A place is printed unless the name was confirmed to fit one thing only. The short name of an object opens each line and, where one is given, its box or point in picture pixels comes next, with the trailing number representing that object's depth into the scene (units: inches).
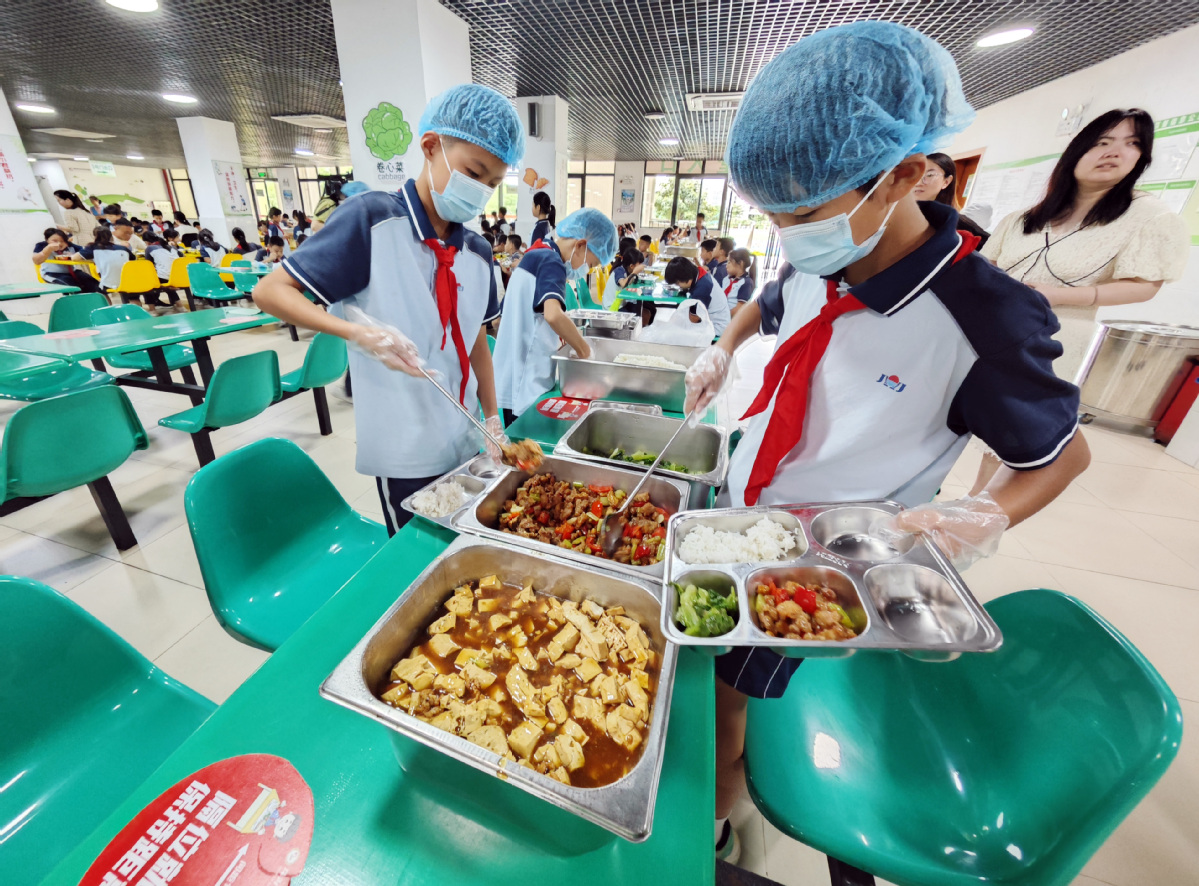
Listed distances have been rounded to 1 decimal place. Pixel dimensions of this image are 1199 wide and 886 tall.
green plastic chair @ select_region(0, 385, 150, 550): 82.0
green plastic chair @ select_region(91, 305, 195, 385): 168.2
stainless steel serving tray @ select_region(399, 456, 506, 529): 64.0
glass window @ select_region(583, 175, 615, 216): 660.7
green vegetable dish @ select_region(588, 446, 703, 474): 77.5
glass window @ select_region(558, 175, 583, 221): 670.5
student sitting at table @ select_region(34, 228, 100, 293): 270.1
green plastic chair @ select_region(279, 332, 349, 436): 142.3
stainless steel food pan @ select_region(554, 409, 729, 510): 78.3
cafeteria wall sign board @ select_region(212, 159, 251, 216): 443.4
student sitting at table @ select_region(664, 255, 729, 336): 191.3
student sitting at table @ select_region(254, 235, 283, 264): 356.2
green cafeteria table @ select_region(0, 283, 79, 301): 207.1
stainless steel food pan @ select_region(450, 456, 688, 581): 47.9
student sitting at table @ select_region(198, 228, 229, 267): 363.3
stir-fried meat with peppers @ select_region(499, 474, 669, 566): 53.6
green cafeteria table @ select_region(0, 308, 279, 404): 124.4
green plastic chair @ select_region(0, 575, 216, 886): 39.2
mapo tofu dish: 34.2
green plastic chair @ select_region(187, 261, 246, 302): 283.9
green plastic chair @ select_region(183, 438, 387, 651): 57.4
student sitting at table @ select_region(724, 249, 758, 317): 232.8
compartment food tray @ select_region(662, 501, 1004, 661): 33.5
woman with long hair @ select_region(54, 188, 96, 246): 336.5
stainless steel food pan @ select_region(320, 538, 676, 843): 27.0
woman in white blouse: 95.5
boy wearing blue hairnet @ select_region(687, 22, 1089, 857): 34.8
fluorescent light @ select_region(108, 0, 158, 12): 185.6
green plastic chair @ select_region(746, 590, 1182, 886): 34.8
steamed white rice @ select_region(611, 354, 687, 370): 116.8
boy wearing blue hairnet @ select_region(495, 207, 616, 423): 107.9
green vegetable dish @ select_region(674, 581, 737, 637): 37.5
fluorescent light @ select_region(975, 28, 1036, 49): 182.4
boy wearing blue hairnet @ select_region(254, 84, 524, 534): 57.7
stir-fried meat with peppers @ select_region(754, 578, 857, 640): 36.7
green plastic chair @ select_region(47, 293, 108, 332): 174.2
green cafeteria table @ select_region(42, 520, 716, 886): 27.7
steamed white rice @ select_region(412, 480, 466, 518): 56.9
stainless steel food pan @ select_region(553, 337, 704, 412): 97.2
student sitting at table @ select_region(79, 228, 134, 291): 289.1
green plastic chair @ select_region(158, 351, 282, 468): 114.1
